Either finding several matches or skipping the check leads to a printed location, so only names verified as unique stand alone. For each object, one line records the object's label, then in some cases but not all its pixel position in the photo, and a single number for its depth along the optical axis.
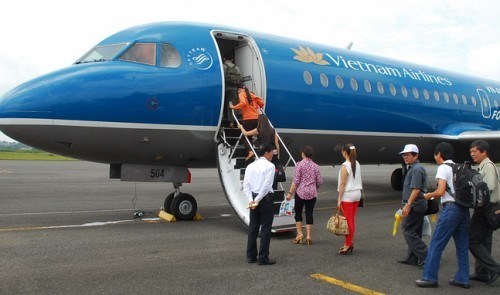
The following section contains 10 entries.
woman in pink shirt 7.54
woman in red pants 6.92
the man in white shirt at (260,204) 6.26
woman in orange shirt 8.90
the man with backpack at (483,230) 5.48
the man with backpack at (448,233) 5.32
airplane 7.71
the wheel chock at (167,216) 9.36
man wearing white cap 6.11
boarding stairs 8.11
